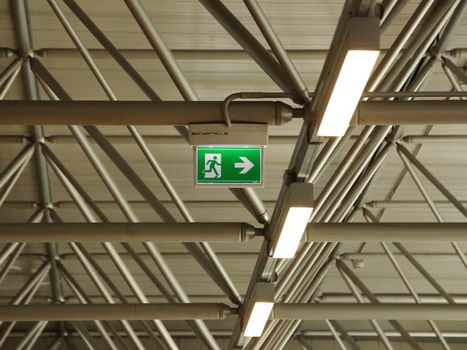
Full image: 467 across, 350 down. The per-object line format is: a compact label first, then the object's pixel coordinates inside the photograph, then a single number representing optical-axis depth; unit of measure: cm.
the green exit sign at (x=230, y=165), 1235
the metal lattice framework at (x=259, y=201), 1249
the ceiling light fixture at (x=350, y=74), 973
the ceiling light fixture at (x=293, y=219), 1395
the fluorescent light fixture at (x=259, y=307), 1723
